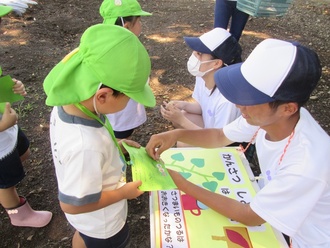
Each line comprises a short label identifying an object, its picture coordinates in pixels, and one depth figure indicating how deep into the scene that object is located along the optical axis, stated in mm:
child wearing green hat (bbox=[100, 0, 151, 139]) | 2152
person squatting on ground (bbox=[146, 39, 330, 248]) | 1149
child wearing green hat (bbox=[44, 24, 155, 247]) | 1034
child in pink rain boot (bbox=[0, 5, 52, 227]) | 1698
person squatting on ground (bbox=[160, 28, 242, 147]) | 2086
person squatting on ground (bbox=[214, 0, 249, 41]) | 3441
